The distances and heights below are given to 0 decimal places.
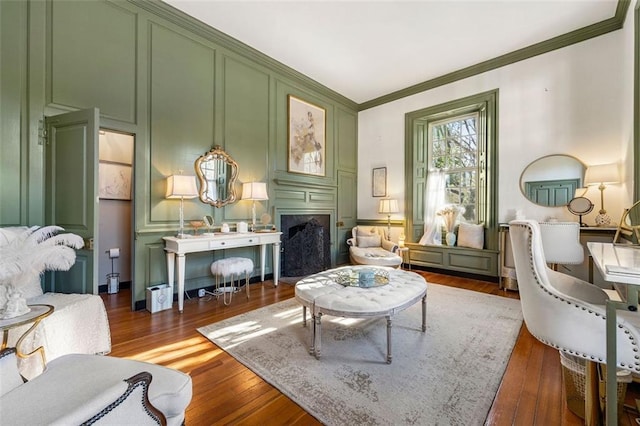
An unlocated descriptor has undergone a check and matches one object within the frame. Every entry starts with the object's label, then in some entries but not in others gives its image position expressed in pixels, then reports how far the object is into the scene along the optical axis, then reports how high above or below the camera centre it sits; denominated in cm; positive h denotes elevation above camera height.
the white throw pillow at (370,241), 505 -54
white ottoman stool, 331 -71
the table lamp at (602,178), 318 +42
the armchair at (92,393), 76 -66
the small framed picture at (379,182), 568 +65
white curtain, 500 +12
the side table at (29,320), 136 -57
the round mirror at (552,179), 371 +48
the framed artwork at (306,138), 479 +140
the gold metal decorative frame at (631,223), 247 -10
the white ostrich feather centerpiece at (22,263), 146 -29
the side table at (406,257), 505 -85
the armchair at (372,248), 432 -65
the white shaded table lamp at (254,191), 385 +31
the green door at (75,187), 232 +22
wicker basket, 143 -95
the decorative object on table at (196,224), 333 -15
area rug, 154 -111
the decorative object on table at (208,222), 352 -13
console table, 301 -39
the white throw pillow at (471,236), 441 -38
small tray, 241 -63
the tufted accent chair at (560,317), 110 -48
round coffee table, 196 -67
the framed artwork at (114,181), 386 +46
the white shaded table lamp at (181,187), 305 +29
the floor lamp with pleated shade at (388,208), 518 +9
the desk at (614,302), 95 -33
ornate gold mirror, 360 +50
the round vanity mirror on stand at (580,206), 343 +9
